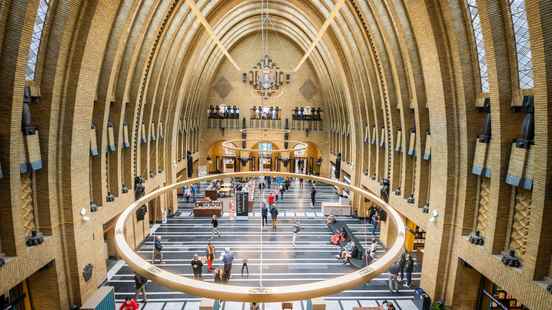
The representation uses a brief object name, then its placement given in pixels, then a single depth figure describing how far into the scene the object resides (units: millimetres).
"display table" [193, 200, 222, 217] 22688
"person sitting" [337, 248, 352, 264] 15688
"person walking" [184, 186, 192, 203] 26812
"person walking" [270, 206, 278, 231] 19500
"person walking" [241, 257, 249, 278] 13763
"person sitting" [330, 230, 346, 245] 17938
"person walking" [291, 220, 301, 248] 17386
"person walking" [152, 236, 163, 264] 14500
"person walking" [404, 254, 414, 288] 13680
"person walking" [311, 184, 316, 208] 24994
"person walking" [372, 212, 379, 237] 19477
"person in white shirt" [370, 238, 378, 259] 14892
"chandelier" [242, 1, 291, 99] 34778
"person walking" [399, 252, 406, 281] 13789
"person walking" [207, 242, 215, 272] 14569
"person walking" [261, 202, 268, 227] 19241
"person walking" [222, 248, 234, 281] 12883
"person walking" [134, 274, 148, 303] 11677
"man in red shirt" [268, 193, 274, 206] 22900
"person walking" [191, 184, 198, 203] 26967
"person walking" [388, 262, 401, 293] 13336
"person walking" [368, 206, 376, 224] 21086
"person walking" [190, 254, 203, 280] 12779
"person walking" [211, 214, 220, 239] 18922
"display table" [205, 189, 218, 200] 25859
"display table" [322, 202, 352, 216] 23391
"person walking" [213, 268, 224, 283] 12836
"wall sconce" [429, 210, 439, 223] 12386
